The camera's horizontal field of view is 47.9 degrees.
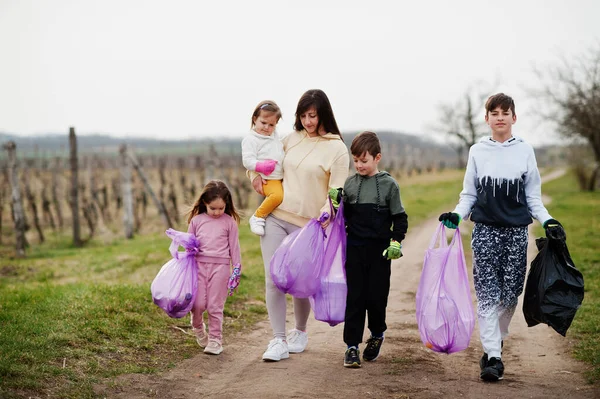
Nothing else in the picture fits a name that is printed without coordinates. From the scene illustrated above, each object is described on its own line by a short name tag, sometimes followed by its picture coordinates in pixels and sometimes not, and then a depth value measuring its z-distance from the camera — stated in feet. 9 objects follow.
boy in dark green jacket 15.94
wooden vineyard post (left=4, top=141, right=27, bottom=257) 47.57
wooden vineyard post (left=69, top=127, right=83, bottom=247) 51.34
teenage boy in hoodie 15.12
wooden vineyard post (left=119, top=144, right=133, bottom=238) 54.13
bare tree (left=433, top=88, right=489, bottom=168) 193.77
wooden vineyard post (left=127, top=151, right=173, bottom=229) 51.02
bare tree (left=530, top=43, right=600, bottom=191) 93.06
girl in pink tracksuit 17.17
